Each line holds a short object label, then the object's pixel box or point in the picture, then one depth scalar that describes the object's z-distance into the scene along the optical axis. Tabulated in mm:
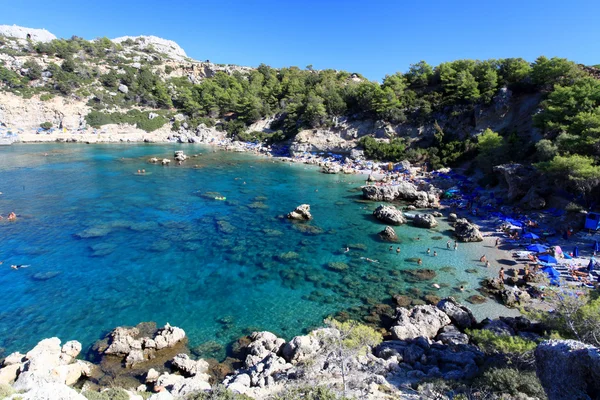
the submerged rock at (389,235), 31350
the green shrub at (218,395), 9572
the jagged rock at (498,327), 15628
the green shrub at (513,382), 9992
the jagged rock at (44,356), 13547
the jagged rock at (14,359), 14460
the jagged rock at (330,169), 61125
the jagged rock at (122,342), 15977
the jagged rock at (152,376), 14477
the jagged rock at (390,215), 35406
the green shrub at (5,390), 9258
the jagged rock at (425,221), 34188
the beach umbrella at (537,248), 26178
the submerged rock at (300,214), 36000
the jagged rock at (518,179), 36469
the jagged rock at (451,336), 16500
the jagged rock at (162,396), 10469
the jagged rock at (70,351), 15102
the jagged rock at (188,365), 14938
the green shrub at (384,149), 63438
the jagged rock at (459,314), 18719
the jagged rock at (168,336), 16625
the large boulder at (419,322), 17297
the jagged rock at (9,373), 12954
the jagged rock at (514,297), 20641
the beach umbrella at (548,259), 24409
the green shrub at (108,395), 9961
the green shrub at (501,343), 11898
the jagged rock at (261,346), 15336
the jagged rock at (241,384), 11989
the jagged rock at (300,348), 15133
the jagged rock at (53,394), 8164
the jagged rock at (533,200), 33938
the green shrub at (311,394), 9560
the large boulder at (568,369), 7031
